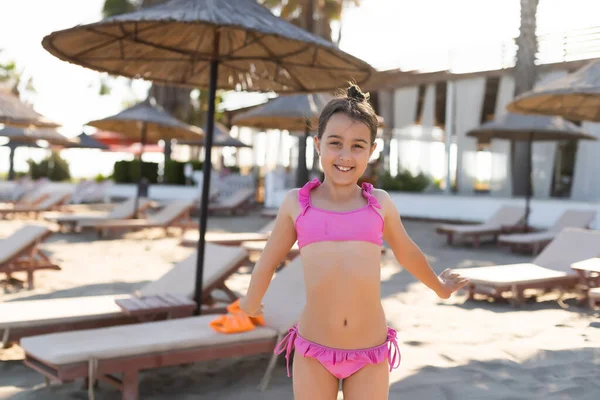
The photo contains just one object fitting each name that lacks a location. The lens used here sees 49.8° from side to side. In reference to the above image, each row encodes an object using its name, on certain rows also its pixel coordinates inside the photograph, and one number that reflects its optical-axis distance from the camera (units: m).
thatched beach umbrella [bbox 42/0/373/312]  4.19
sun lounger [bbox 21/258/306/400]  3.45
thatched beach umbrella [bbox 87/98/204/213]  13.26
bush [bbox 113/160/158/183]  26.03
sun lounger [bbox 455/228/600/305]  6.75
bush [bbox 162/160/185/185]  25.42
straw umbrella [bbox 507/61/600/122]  6.94
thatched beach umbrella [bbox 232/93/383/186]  11.56
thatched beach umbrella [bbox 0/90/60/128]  9.55
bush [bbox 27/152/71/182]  31.34
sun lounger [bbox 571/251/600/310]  6.24
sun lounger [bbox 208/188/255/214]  18.39
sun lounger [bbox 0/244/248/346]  4.36
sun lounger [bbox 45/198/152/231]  12.36
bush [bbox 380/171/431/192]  18.42
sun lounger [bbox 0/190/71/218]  15.53
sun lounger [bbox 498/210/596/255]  10.74
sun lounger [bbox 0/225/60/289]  7.30
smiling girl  2.05
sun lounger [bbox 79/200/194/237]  12.10
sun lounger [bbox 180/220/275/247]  9.41
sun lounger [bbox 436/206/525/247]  11.95
